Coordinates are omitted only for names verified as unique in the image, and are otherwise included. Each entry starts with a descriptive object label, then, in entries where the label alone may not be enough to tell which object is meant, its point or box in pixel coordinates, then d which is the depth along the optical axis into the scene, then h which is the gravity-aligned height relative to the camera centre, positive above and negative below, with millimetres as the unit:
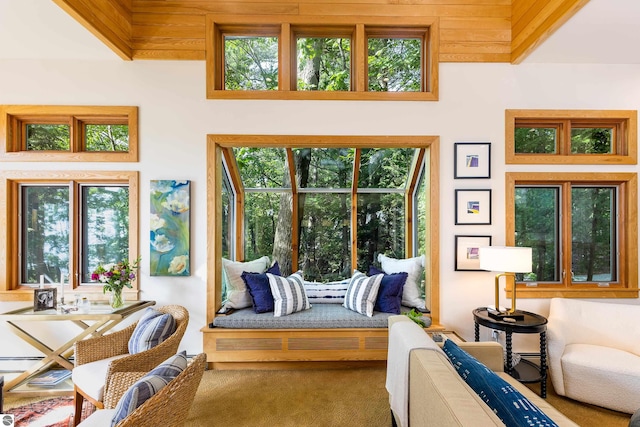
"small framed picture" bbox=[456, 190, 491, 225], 3156 +55
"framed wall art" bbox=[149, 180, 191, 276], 3102 -138
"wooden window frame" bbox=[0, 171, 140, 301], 3064 -99
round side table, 2535 -947
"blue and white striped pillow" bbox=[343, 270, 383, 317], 3125 -824
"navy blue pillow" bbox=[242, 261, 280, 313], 3164 -784
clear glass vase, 2848 -780
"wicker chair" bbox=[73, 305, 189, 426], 1779 -947
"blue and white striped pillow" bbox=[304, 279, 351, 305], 3607 -917
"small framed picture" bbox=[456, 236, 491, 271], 3156 -391
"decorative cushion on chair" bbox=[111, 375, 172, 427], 1326 -772
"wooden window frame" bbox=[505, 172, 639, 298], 3148 -181
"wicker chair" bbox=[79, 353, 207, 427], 1284 -821
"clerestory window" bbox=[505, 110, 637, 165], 3158 +782
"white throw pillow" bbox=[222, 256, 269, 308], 3272 -754
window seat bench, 2975 -1209
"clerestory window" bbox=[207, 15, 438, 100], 3150 +1594
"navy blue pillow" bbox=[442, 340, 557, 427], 1188 -758
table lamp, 2648 -421
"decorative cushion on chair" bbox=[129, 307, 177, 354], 2225 -845
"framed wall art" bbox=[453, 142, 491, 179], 3162 +522
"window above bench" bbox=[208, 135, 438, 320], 3992 +74
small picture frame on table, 2689 -733
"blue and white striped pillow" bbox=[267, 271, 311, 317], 3107 -828
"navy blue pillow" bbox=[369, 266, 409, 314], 3166 -816
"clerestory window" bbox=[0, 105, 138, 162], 3068 +800
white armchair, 2301 -1107
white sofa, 1052 -713
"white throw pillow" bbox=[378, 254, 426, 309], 3375 -689
